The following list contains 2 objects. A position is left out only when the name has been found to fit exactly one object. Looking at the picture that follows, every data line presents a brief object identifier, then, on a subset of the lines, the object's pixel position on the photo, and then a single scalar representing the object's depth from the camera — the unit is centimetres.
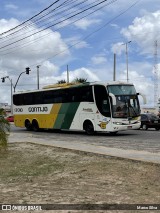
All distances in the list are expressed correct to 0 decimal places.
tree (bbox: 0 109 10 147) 847
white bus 1493
